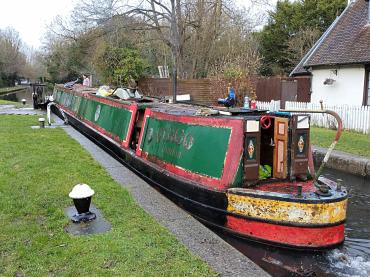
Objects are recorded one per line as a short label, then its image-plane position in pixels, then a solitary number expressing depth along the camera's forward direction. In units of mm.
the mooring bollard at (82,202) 4656
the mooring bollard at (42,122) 13078
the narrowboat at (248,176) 4840
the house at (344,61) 14367
